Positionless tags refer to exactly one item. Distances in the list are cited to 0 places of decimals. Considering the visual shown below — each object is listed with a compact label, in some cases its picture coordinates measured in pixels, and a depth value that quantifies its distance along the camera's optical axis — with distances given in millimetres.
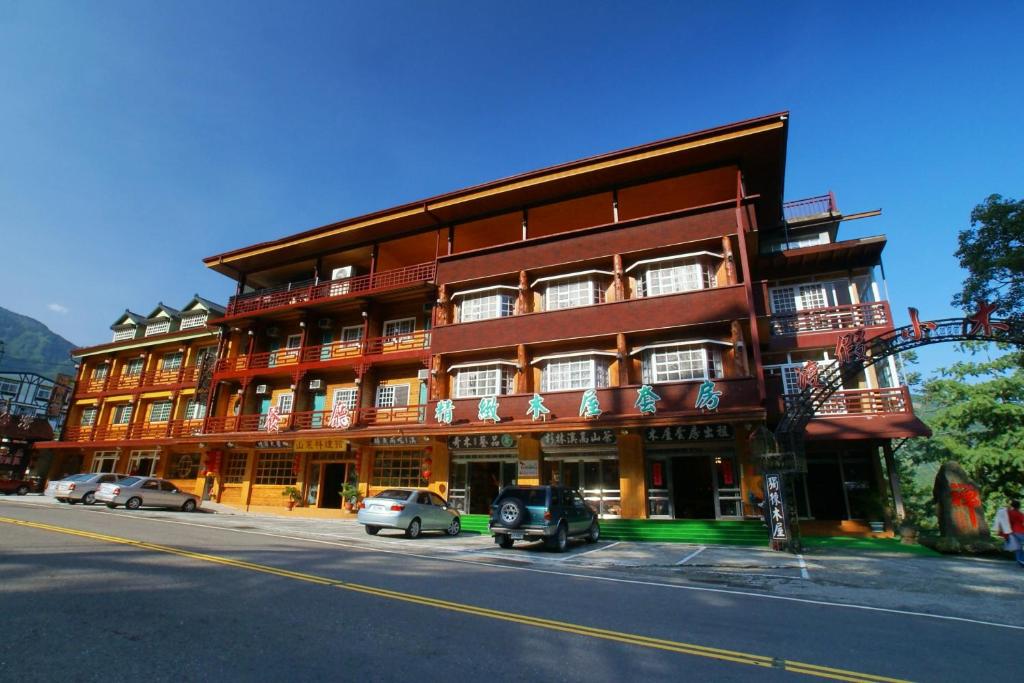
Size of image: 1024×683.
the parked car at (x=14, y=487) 30891
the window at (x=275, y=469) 26875
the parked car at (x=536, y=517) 14141
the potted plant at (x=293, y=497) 25562
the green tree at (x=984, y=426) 22859
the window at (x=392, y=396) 25469
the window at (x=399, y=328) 26109
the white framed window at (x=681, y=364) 18781
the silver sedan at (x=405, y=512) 16234
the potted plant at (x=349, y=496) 23812
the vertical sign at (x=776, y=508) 14727
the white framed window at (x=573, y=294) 21688
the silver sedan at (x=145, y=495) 21859
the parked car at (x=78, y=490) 23406
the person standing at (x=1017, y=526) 12367
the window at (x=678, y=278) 19977
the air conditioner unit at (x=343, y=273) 28656
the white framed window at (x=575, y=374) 20344
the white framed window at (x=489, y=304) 23125
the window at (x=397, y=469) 24266
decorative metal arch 11898
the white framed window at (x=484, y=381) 21983
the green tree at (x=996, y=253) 16391
